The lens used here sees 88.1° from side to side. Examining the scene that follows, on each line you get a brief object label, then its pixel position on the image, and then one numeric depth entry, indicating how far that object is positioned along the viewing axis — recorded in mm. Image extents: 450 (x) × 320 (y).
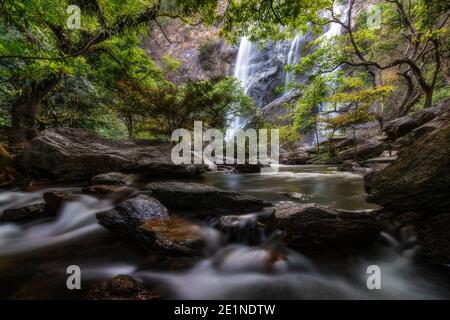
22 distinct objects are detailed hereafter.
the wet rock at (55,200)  4367
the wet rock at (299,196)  5027
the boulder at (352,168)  8623
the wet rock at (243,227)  3320
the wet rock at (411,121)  10141
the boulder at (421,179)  2662
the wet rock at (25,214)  3996
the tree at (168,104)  8445
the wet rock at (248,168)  10180
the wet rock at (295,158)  14747
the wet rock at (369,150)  11062
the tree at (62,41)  5916
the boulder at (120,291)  2066
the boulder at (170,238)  2871
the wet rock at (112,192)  5035
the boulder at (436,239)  2543
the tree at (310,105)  13482
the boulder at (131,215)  3373
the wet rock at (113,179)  6230
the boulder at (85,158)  6590
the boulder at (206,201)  4062
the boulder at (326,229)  2904
